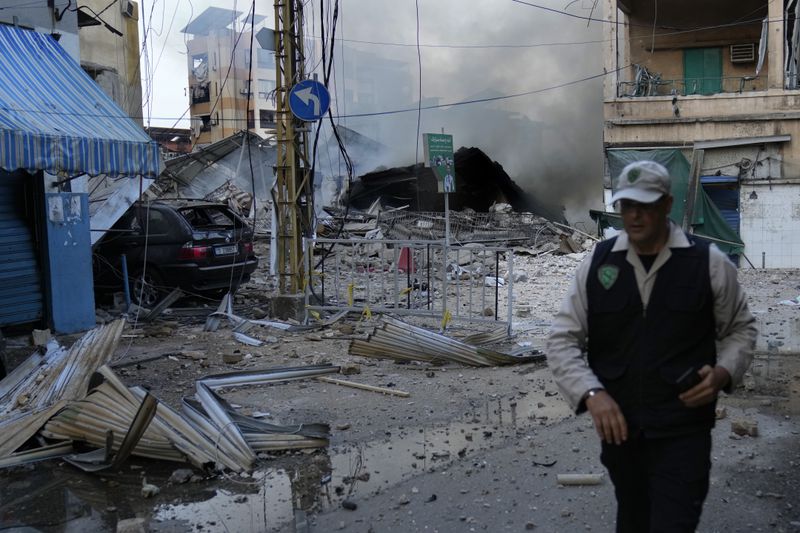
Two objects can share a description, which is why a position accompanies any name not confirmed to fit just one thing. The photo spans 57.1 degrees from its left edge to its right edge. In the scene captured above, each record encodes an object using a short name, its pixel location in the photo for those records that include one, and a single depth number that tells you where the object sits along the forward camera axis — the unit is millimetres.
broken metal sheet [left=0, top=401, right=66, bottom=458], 4730
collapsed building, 28453
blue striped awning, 7289
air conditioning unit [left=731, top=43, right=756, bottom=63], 23359
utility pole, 9836
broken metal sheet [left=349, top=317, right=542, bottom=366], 7383
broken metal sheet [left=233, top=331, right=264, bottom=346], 8656
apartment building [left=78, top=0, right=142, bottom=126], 19234
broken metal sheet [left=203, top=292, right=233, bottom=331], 9578
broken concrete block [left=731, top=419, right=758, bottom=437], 4961
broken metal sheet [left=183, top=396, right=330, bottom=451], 4918
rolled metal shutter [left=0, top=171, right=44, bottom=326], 9031
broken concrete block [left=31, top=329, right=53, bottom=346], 8305
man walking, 2387
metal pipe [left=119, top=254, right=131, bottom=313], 10625
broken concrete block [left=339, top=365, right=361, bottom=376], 7133
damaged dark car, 10852
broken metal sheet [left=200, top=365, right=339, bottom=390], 6402
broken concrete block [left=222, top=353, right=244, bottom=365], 7754
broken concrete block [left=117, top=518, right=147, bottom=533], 3693
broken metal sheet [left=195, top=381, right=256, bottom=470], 4652
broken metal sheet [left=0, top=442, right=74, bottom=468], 4617
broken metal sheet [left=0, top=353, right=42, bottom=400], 5699
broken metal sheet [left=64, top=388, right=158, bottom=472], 4398
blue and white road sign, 9531
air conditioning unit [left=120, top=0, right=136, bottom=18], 20062
